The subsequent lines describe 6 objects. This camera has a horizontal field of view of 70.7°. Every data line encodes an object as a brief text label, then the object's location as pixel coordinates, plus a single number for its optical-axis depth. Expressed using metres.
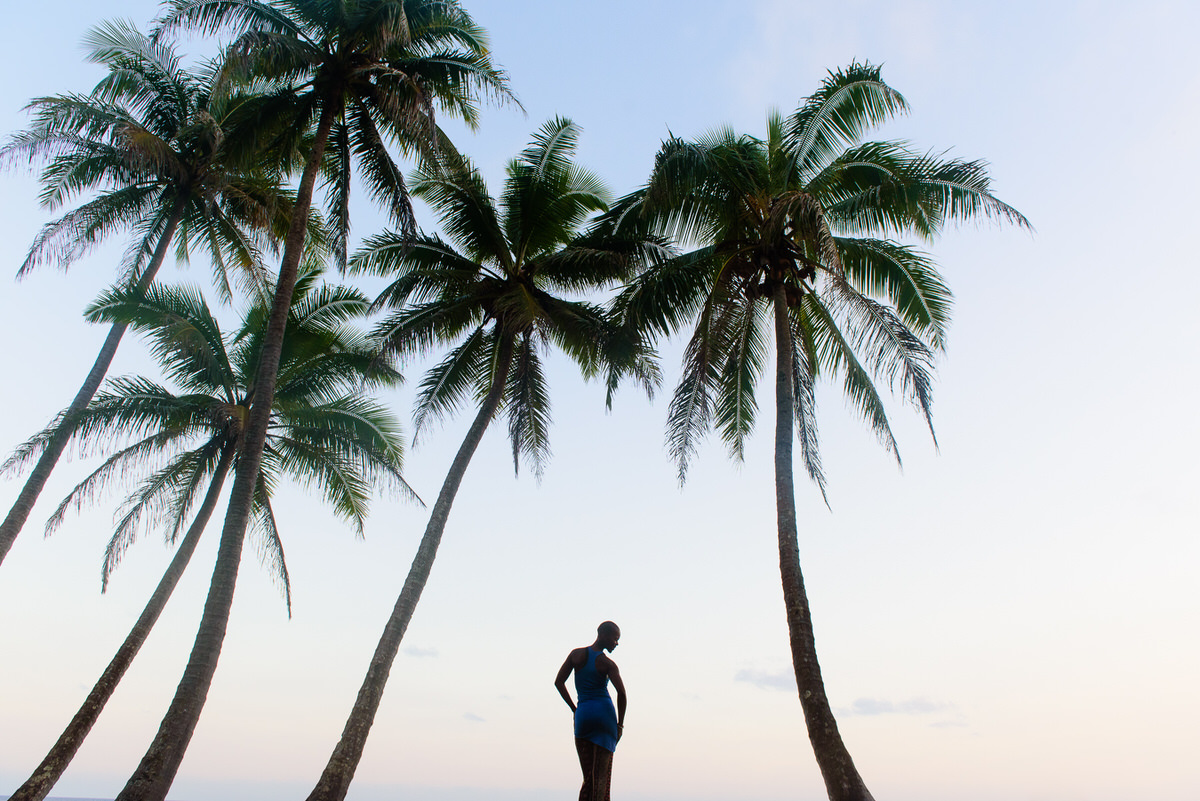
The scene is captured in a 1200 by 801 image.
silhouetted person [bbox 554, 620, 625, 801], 7.21
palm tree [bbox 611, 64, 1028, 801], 13.34
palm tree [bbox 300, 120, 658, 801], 16.61
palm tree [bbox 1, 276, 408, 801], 15.67
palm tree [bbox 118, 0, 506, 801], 13.91
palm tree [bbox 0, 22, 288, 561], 16.16
